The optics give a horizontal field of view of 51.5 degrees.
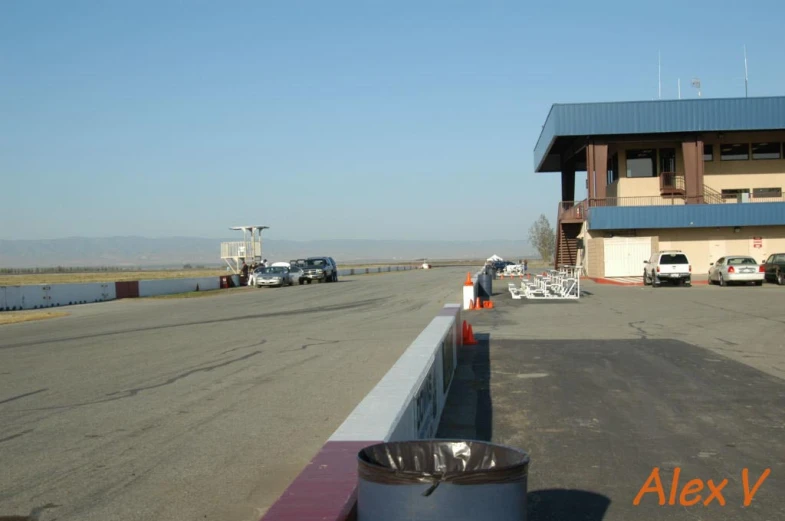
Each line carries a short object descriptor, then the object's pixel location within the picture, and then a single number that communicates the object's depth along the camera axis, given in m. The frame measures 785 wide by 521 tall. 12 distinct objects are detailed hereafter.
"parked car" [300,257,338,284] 54.31
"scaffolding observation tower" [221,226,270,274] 58.12
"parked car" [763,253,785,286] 37.81
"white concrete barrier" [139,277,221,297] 39.53
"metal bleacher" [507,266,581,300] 29.73
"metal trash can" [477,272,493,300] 28.22
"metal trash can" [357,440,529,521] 3.25
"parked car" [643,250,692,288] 37.47
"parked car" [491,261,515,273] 68.00
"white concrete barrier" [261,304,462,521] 3.65
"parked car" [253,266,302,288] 48.24
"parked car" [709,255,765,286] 37.44
